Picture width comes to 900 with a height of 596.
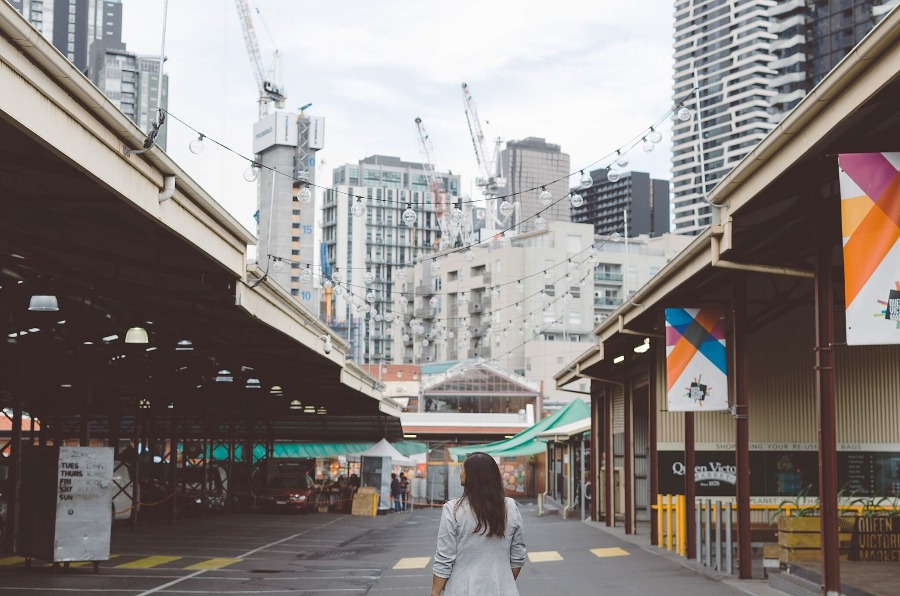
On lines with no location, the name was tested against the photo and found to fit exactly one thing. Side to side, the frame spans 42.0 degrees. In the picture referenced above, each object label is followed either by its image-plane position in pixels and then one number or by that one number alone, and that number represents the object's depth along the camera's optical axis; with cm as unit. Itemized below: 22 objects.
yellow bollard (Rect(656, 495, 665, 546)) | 2497
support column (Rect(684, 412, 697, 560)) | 2164
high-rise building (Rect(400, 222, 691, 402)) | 12162
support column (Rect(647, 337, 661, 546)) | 2558
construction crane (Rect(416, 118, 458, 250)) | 19100
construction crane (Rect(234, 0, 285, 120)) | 18712
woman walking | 718
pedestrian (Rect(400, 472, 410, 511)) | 5589
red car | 4728
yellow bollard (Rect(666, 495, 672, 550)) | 2381
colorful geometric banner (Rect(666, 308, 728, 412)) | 1941
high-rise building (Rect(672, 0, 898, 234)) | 14238
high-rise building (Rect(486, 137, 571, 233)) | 18195
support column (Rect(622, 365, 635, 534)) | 2986
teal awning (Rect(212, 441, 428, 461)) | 6875
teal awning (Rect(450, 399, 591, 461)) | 4753
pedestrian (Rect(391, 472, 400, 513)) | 5309
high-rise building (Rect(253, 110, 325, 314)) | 18588
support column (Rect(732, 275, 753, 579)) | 1822
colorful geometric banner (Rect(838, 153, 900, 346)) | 1046
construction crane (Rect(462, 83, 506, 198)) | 17925
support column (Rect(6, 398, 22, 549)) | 2440
